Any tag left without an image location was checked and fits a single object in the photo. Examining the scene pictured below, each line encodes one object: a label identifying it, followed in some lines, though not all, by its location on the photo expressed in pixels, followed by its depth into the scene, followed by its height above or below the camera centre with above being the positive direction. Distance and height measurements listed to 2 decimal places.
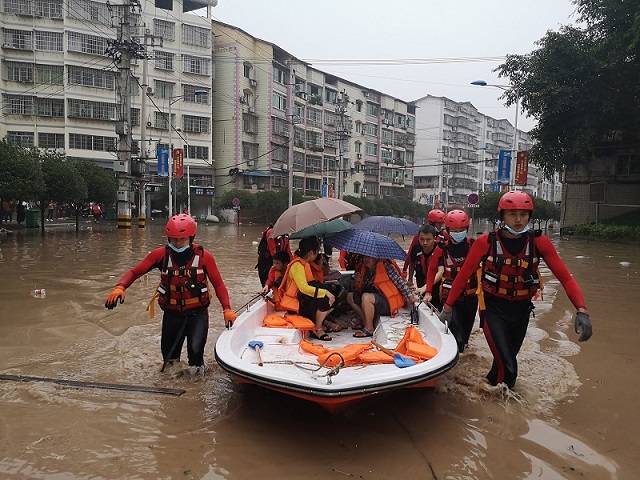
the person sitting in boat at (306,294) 5.55 -1.16
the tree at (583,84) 22.95 +5.04
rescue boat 3.67 -1.42
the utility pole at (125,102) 24.69 +3.86
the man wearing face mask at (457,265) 5.64 -0.83
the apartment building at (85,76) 36.59 +7.60
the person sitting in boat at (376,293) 5.82 -1.20
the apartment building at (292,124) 44.41 +6.06
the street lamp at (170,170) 30.12 +0.71
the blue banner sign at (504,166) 25.81 +1.18
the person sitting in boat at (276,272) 6.37 -1.09
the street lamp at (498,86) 26.64 +5.32
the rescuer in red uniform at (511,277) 4.32 -0.73
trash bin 26.37 -2.00
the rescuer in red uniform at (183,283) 4.76 -0.94
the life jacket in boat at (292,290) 5.61 -1.13
